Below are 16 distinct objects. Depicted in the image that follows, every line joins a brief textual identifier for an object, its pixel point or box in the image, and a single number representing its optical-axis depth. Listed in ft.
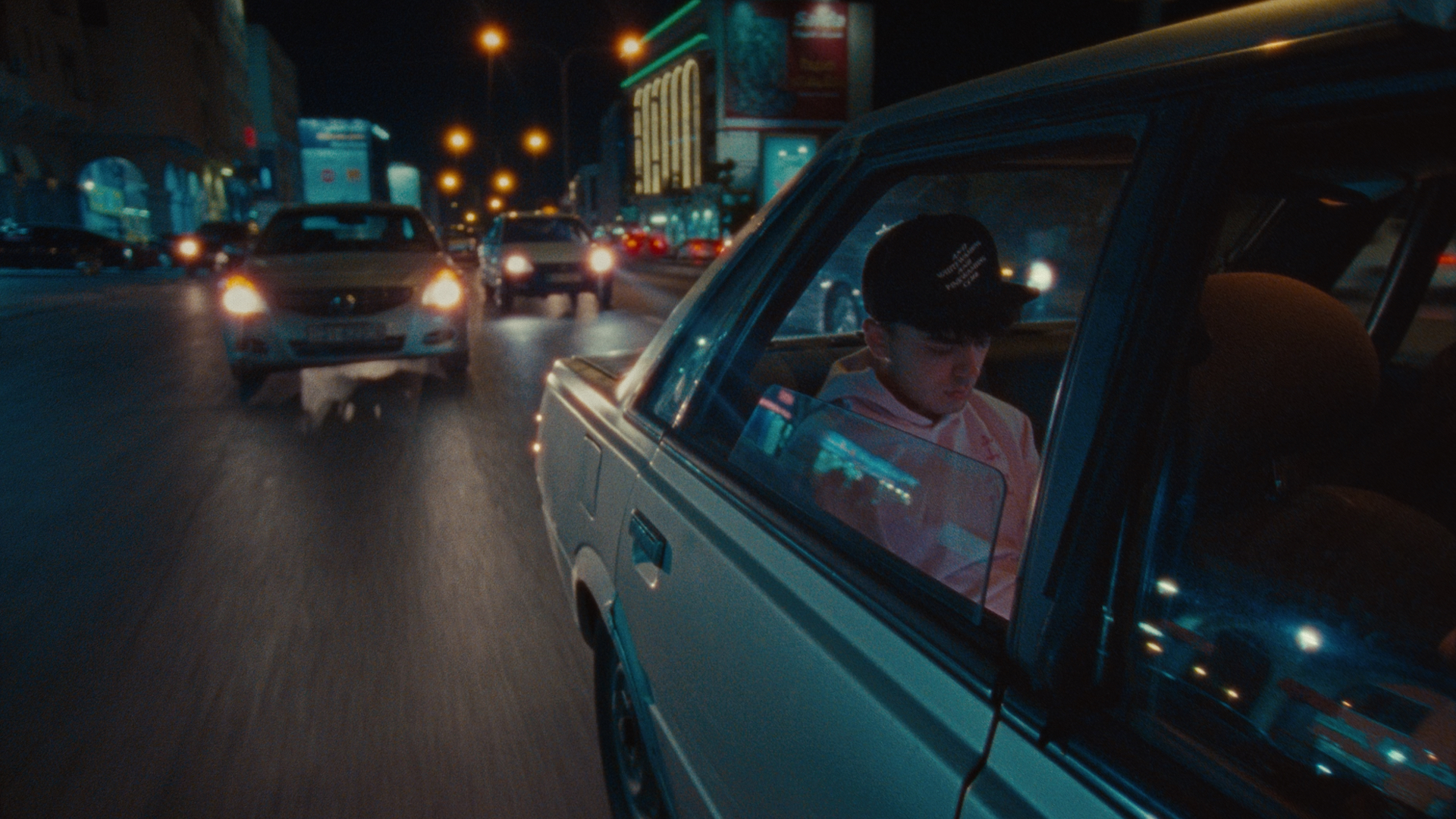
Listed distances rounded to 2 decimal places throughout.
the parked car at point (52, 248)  102.17
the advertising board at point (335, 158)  325.01
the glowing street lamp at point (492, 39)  91.50
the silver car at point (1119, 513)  3.14
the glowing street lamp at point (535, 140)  111.75
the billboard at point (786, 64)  200.75
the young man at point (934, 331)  6.17
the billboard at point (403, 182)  424.87
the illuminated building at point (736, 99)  200.95
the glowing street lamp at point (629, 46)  89.66
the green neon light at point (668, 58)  291.58
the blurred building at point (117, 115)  124.57
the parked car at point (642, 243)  154.10
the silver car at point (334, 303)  27.86
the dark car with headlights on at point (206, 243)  104.42
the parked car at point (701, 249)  138.72
